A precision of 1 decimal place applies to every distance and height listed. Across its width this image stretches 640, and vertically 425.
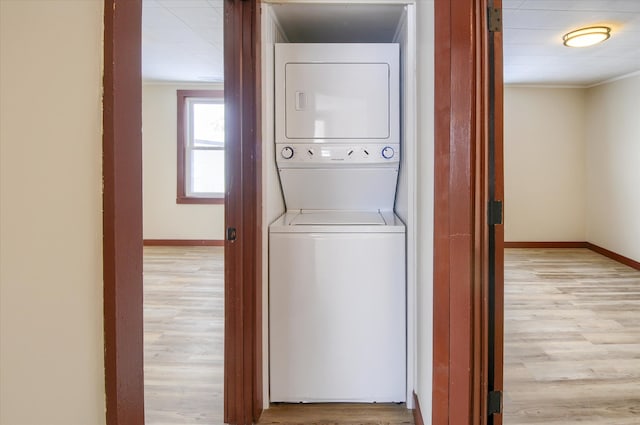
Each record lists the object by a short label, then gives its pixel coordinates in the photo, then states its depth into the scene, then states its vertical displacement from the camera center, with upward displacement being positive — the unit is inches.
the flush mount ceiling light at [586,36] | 134.1 +54.5
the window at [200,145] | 243.0 +35.0
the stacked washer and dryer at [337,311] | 86.0 -20.8
